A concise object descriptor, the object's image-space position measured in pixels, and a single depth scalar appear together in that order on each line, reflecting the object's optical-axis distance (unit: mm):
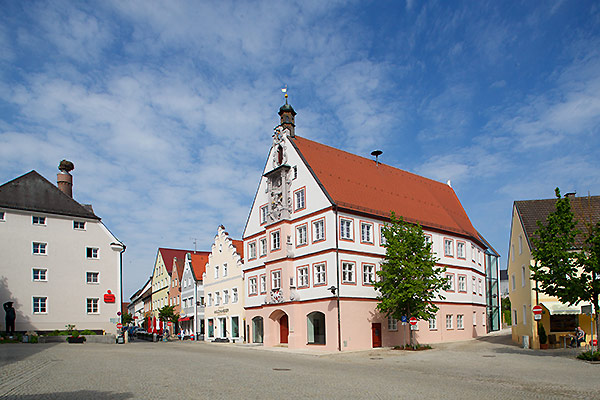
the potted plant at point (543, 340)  31609
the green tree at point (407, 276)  32781
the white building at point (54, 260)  42625
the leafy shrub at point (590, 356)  23094
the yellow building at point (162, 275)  77000
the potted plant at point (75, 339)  38344
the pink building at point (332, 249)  35500
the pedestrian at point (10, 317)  40509
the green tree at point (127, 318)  102531
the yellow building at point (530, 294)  32469
